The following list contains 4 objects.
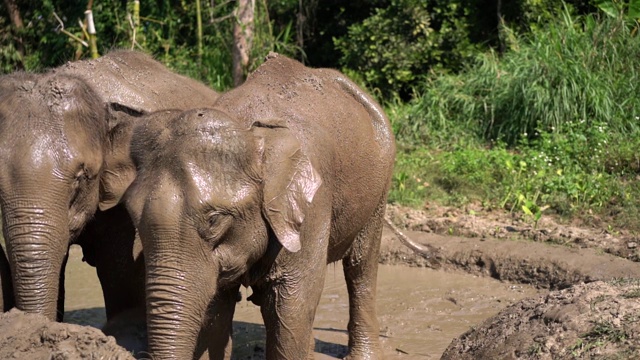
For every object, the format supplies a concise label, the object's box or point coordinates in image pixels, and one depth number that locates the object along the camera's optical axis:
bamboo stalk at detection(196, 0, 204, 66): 15.91
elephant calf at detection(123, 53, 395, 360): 5.02
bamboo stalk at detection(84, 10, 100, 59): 14.10
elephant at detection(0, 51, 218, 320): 5.87
